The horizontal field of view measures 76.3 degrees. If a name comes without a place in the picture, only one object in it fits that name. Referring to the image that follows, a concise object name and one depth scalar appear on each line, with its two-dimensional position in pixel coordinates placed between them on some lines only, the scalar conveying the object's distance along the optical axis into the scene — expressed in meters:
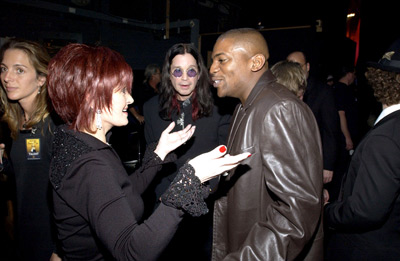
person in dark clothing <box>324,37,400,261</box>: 1.46
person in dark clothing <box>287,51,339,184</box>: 3.42
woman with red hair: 1.10
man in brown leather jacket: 1.24
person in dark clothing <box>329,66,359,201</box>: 4.46
